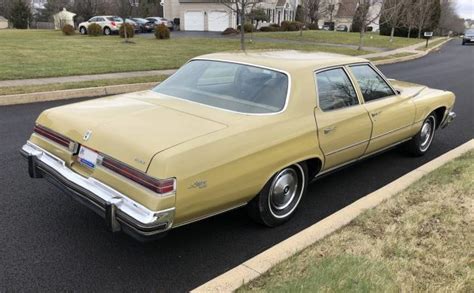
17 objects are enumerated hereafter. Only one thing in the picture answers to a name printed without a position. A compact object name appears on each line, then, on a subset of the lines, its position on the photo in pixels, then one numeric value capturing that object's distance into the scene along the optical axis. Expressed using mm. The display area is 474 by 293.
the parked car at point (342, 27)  60697
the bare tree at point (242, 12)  20844
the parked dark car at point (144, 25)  44888
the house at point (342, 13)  46750
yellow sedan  3023
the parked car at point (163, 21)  47866
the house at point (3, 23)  51600
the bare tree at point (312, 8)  40569
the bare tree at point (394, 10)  27803
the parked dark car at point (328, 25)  57825
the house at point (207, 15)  48375
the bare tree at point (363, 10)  25142
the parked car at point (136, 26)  43400
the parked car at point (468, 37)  42969
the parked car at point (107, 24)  37969
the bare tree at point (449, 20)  67188
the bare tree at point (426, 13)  38338
